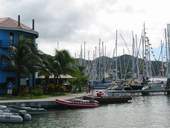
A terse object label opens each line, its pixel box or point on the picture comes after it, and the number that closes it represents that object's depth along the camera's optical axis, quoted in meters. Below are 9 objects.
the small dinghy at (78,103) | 39.40
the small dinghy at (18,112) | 31.54
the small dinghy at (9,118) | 30.38
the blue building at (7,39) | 44.12
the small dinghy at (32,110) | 34.14
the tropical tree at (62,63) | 51.58
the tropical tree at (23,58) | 42.47
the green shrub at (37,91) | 44.53
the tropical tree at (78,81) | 56.06
